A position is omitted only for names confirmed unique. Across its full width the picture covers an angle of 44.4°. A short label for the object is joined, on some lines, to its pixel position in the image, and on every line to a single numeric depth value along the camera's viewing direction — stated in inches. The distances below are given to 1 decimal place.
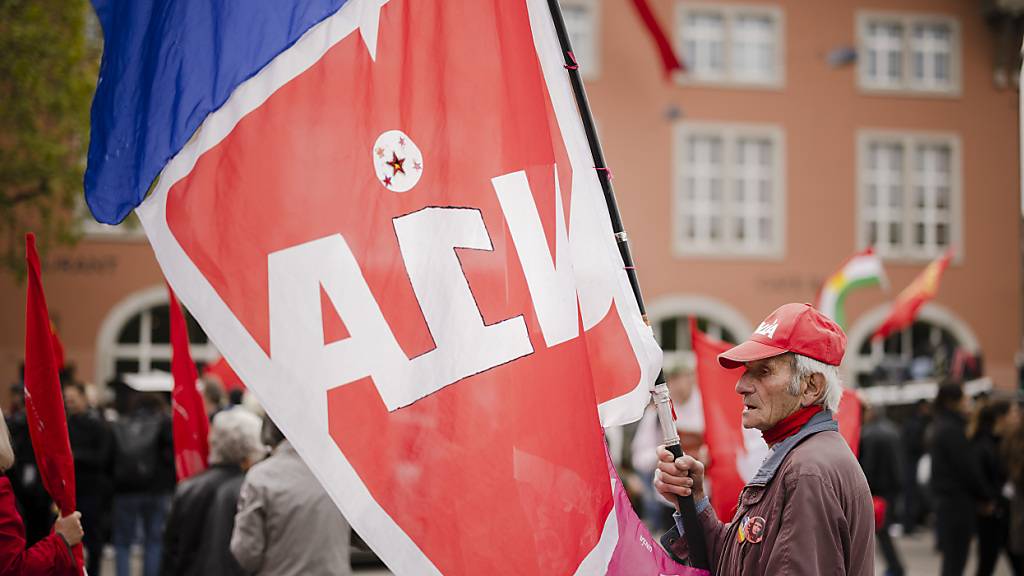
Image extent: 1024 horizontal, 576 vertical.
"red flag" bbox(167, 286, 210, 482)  232.7
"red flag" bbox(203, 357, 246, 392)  329.3
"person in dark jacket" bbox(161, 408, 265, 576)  222.7
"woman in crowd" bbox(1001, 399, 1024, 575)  344.8
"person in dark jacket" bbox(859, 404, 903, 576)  424.8
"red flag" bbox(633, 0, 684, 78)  684.7
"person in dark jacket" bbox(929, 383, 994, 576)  372.5
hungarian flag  464.8
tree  684.7
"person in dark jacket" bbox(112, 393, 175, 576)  404.2
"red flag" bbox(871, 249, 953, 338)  558.2
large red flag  116.1
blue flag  120.3
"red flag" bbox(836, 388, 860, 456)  256.5
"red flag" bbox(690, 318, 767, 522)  239.6
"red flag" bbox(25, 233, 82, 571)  150.9
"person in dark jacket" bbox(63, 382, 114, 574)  374.6
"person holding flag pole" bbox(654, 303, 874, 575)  114.8
